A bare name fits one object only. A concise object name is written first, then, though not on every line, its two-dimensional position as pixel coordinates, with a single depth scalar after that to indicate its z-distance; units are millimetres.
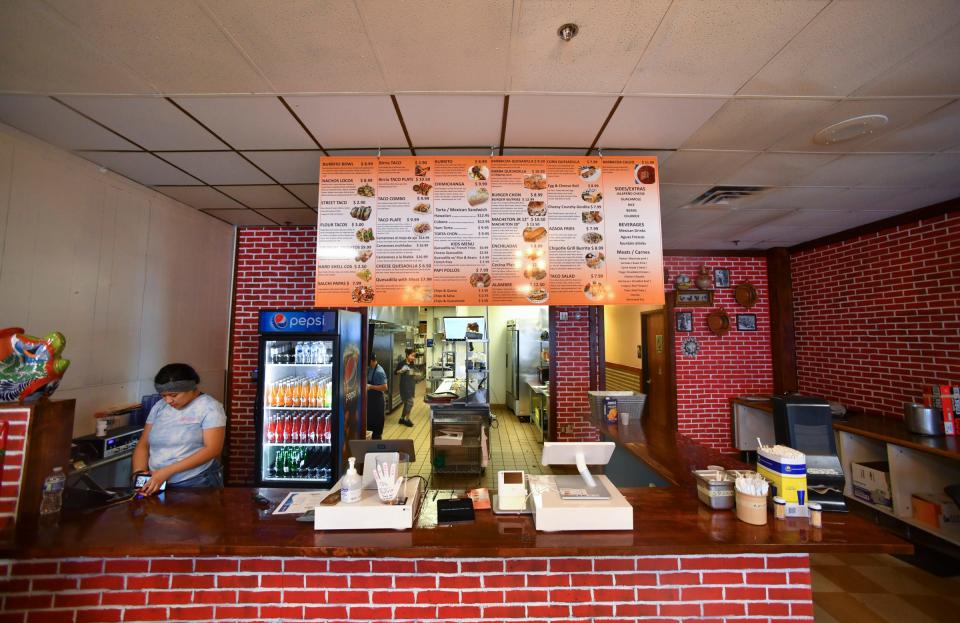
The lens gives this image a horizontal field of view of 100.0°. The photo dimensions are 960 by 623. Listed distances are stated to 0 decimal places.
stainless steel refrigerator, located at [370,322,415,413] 8172
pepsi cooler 3953
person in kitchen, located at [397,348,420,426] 8961
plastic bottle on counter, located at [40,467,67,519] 2033
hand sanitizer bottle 1979
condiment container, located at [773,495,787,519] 2018
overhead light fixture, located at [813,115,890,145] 2578
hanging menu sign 2906
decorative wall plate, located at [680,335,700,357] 6176
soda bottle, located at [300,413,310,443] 4039
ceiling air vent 3791
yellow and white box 2045
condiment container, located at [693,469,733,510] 2137
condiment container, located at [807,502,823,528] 1914
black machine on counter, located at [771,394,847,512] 2354
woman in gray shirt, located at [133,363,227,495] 2811
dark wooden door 6500
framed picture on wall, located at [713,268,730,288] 6258
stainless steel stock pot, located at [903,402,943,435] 3715
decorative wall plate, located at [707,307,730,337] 6117
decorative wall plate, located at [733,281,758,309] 6160
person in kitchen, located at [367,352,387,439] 6105
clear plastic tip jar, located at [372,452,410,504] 1973
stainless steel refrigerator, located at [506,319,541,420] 9188
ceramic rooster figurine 2158
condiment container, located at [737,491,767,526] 1959
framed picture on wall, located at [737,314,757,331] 6207
